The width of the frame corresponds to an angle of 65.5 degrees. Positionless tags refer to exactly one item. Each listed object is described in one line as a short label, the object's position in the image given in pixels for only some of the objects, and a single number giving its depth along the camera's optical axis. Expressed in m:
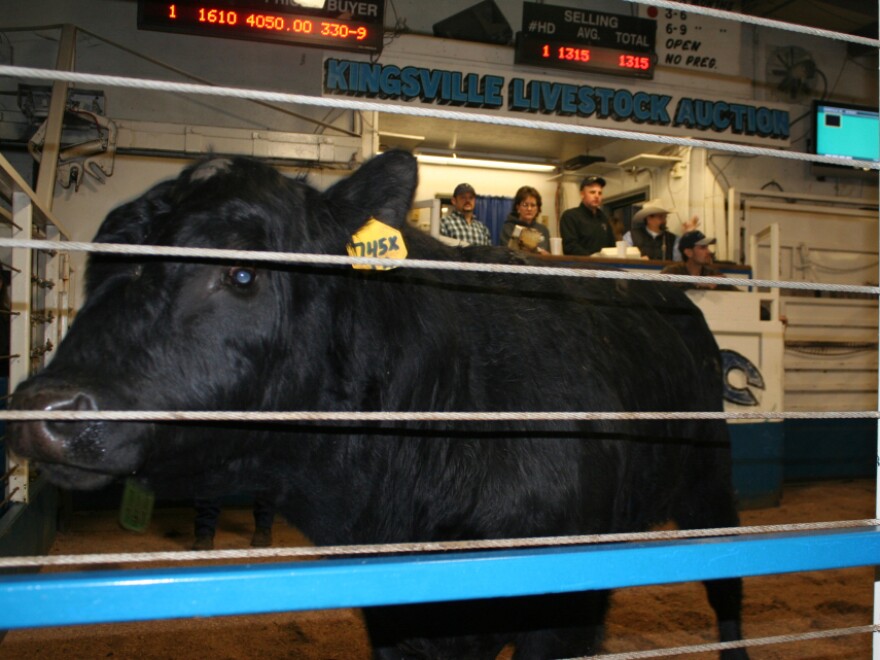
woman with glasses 7.03
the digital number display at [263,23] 6.92
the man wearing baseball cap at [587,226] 8.16
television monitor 9.80
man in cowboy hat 8.15
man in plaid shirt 6.82
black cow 1.41
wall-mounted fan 10.62
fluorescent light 11.32
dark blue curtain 12.30
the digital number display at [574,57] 8.55
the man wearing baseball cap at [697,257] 6.62
